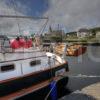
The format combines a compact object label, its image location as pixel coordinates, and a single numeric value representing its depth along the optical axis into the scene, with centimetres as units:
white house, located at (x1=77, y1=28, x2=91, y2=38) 4725
